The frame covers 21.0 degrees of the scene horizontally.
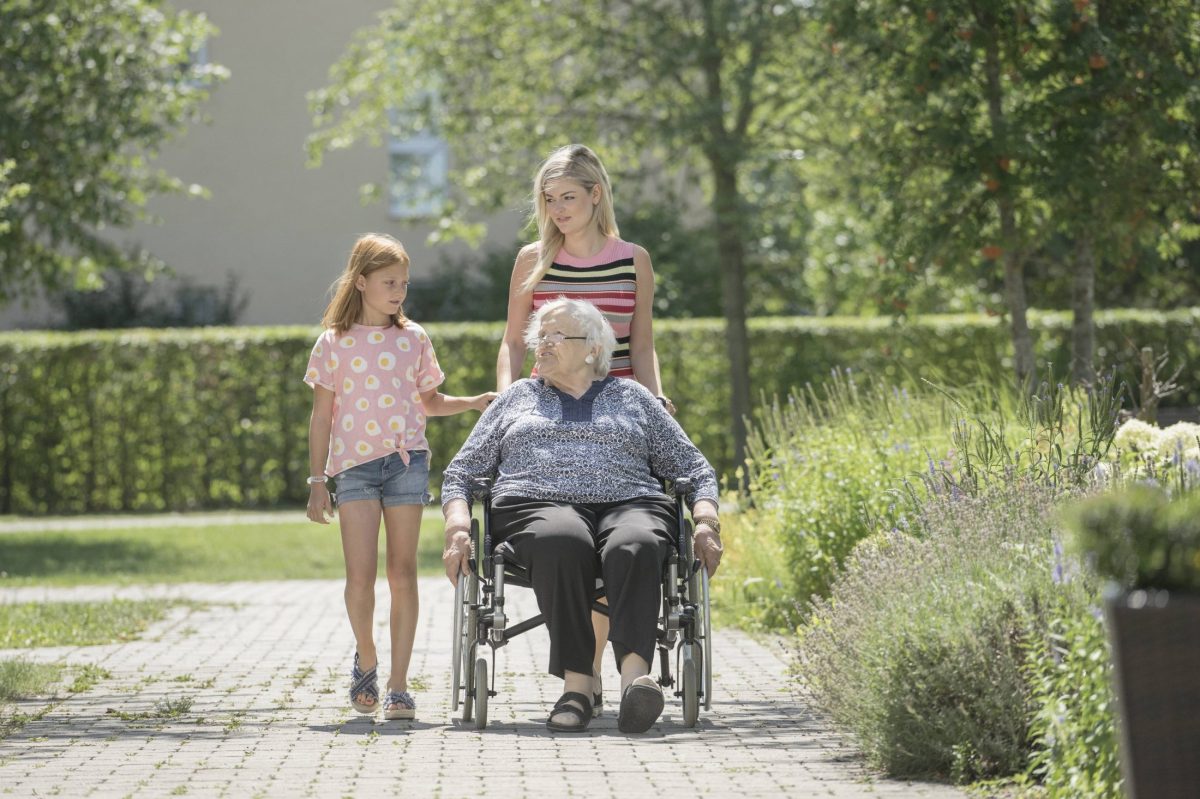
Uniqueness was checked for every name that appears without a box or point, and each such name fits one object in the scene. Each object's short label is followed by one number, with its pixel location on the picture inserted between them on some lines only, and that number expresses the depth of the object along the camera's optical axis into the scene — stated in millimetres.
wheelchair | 10306
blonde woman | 11934
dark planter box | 6188
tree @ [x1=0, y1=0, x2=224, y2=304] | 26035
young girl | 11345
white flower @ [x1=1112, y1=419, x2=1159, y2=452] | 12568
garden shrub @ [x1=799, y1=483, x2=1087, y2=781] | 8700
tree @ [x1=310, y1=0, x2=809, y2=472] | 26919
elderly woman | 10292
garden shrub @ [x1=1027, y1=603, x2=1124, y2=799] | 7282
